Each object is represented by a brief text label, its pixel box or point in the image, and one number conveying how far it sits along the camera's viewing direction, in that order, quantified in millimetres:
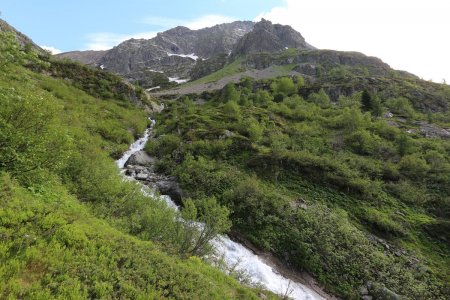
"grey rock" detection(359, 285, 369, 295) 22734
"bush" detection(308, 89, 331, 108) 90750
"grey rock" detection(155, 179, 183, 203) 31984
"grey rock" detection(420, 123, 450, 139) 68562
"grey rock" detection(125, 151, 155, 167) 39531
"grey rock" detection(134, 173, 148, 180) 34991
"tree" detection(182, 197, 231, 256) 18266
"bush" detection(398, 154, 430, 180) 42875
